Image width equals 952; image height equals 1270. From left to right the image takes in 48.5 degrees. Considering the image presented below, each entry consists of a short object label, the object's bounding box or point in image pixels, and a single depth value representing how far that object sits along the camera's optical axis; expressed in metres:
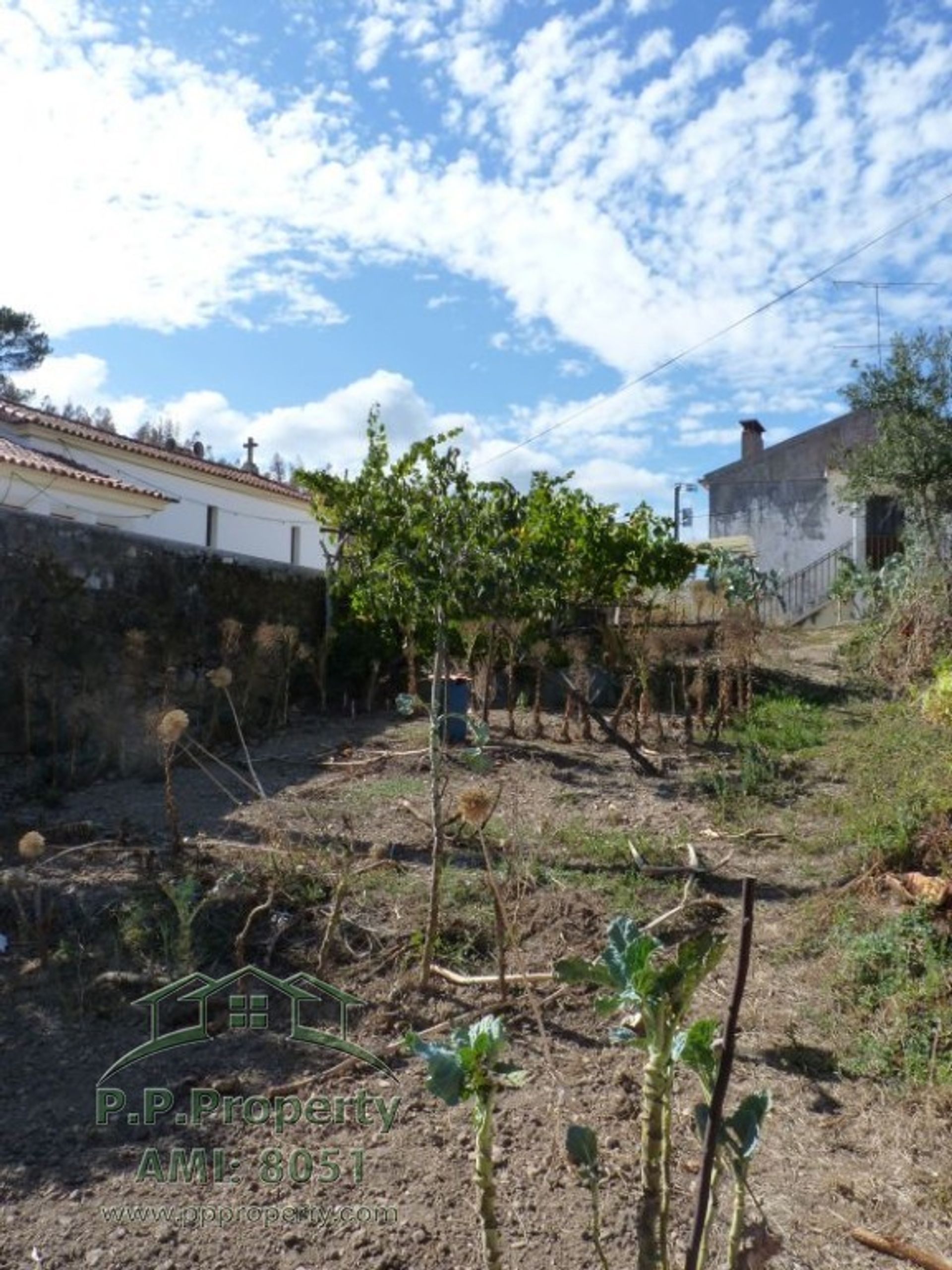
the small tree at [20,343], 20.91
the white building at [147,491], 12.49
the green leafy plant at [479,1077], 1.63
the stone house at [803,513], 19.55
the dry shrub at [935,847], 4.45
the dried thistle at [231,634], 8.31
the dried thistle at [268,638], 8.60
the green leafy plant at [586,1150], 1.70
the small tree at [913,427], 14.39
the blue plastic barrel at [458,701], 8.51
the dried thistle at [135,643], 7.50
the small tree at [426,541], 5.39
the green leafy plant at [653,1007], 1.67
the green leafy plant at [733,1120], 1.66
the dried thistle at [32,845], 4.20
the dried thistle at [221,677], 5.56
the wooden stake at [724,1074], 1.48
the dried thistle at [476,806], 3.33
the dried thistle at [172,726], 4.33
